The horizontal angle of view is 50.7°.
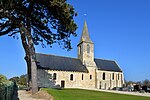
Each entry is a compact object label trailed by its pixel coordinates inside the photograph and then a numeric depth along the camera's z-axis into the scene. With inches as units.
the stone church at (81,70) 1358.8
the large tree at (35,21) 567.9
